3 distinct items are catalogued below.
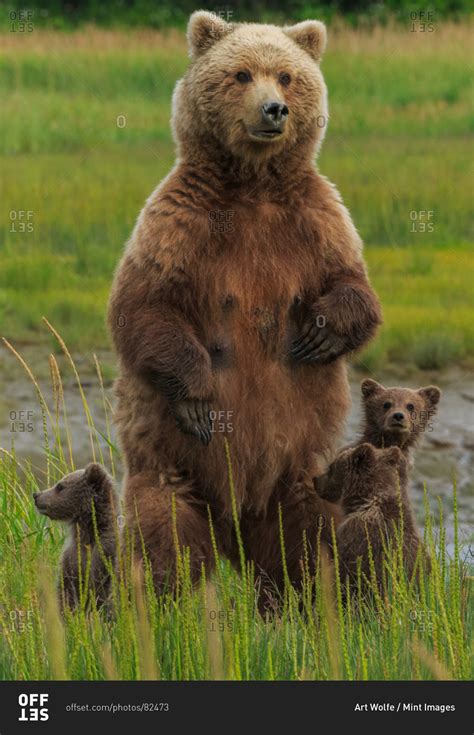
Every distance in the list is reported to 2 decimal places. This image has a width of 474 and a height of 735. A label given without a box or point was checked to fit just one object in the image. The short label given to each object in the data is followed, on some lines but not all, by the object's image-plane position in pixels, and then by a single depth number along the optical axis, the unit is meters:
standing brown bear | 13.23
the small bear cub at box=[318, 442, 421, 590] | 12.87
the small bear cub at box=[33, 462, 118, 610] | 13.61
